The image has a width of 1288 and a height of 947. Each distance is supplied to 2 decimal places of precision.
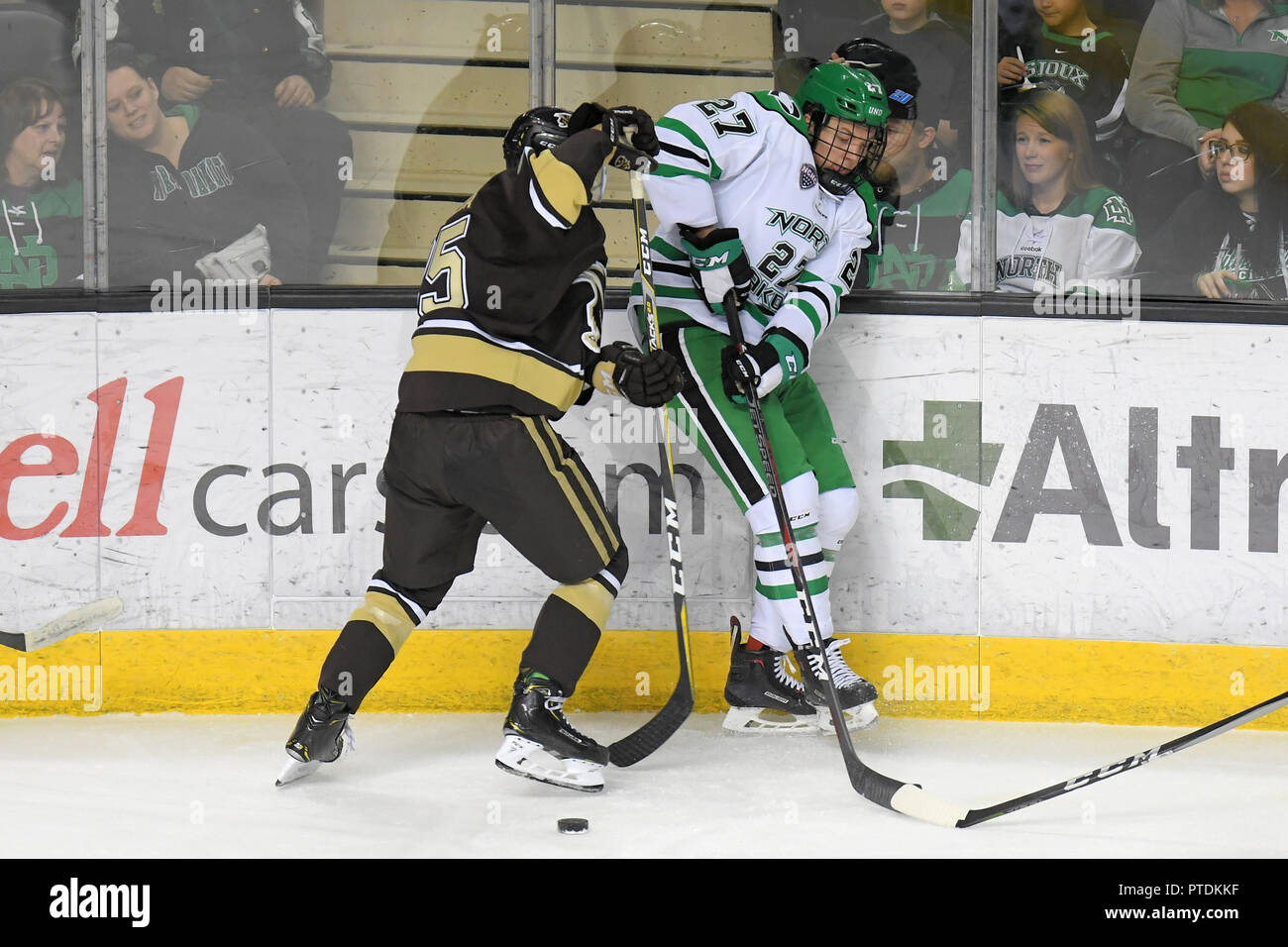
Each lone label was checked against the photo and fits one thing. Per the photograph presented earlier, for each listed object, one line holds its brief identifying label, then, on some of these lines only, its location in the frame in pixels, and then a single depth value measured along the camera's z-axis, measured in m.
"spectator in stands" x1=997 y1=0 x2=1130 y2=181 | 6.95
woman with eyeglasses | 6.88
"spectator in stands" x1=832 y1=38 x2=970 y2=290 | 6.98
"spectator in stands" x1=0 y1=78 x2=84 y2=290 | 6.90
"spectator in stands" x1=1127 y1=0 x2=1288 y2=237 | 6.89
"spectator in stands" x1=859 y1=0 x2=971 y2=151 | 6.96
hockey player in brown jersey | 5.23
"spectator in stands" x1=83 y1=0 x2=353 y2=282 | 7.04
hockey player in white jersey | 6.01
